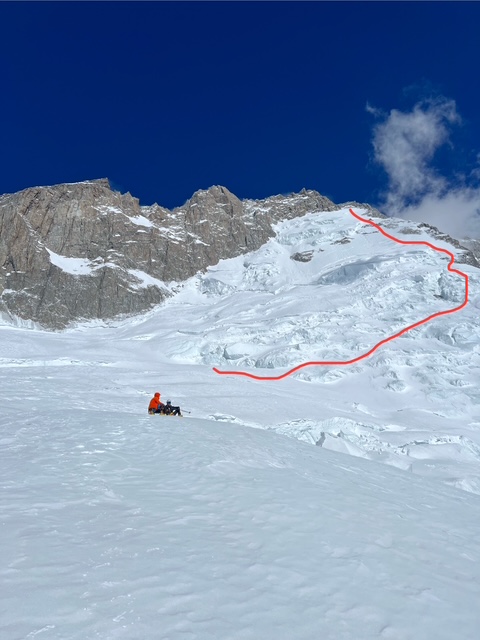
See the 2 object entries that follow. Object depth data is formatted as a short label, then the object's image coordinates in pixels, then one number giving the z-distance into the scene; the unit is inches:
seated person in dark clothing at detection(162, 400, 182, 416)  647.1
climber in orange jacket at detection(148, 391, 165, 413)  622.5
